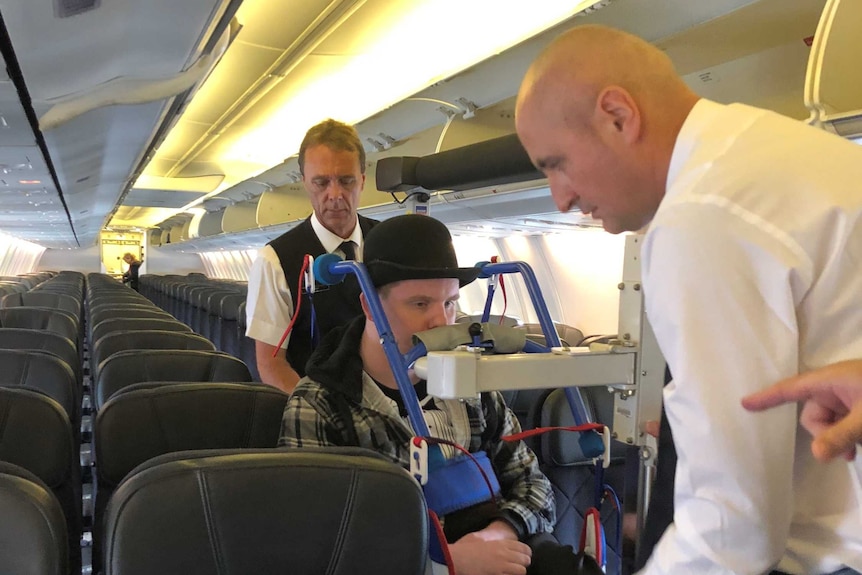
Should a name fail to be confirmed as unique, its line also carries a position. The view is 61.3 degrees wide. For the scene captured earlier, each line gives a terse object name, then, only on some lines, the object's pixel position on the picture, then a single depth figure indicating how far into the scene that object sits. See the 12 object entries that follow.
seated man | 1.87
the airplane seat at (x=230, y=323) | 7.41
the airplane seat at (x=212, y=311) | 8.76
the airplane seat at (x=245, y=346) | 6.57
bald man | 0.87
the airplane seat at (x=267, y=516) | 1.29
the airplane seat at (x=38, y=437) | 2.26
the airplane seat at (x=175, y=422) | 2.19
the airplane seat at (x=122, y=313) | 5.84
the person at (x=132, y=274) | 21.81
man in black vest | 2.68
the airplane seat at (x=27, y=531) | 1.32
